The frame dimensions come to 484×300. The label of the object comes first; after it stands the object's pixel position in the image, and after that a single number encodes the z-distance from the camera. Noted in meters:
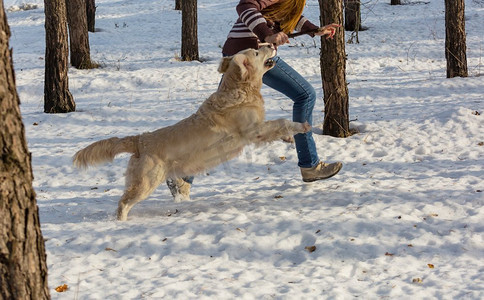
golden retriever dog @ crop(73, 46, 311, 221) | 10.02
